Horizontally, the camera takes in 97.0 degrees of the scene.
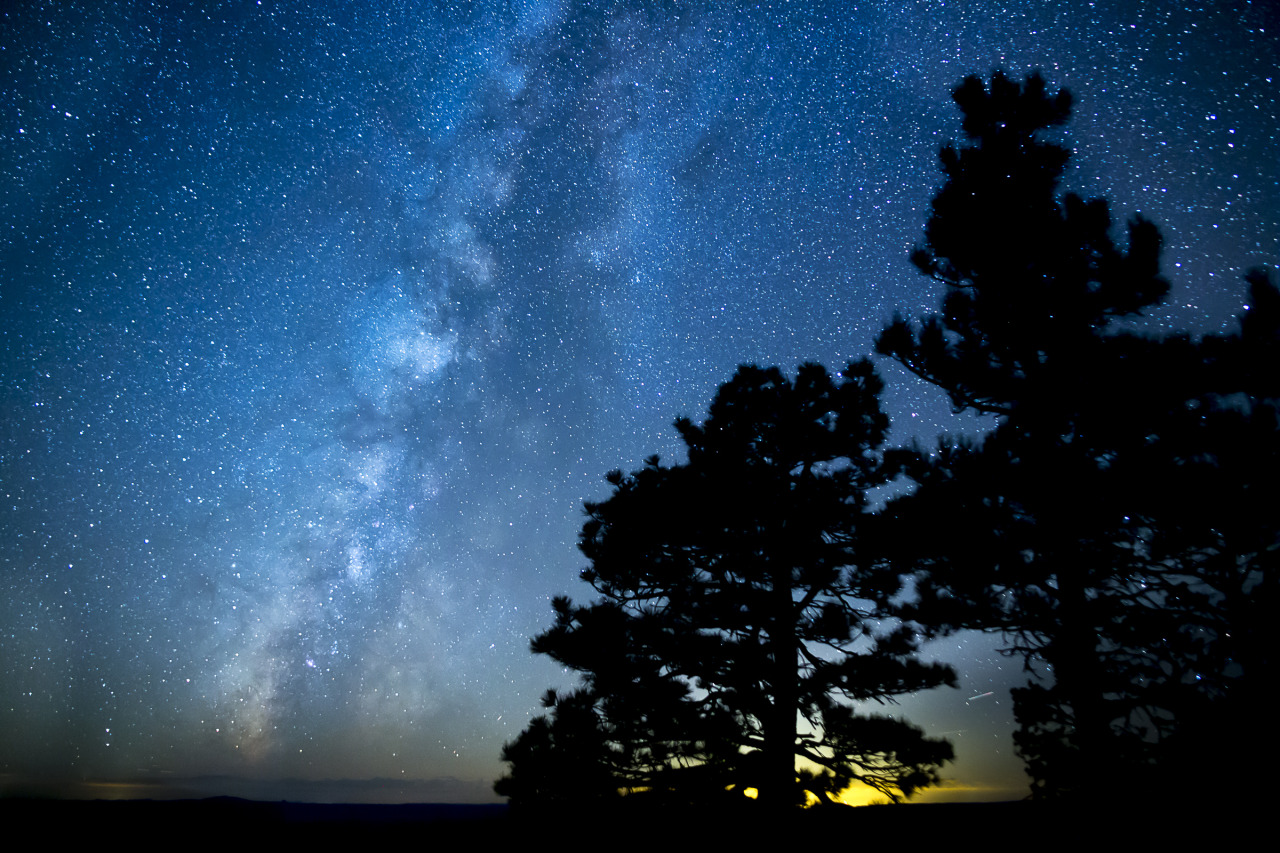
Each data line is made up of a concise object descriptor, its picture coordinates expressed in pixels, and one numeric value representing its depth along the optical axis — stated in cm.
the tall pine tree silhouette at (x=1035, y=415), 771
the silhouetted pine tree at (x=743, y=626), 883
